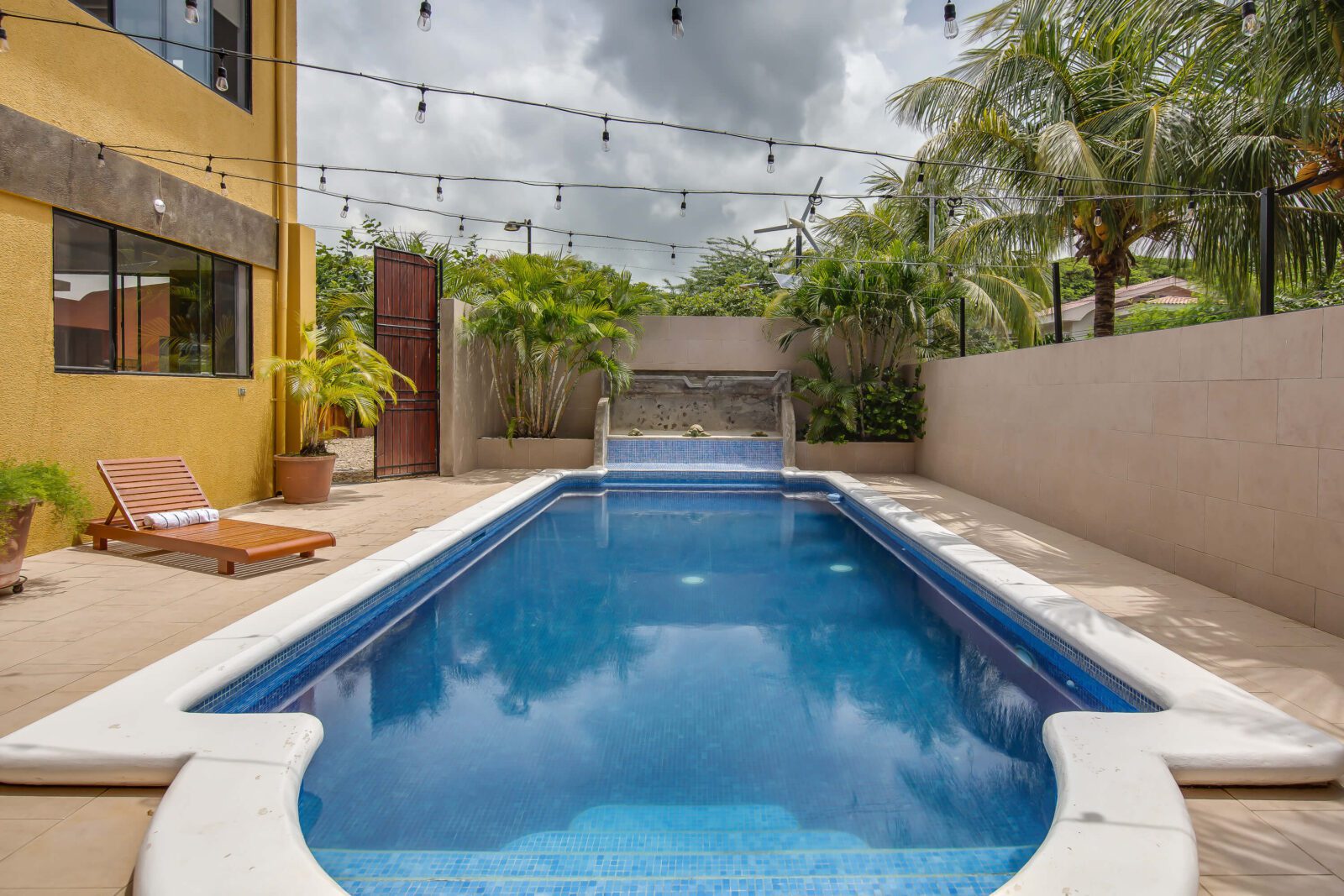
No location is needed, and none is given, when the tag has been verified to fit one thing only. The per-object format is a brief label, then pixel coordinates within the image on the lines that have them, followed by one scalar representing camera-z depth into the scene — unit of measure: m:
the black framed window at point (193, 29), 6.65
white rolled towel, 5.89
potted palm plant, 8.39
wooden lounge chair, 5.34
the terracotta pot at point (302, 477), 8.39
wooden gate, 10.40
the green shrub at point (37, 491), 4.54
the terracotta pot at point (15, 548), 4.65
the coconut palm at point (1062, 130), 7.78
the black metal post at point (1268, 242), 4.79
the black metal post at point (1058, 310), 7.38
